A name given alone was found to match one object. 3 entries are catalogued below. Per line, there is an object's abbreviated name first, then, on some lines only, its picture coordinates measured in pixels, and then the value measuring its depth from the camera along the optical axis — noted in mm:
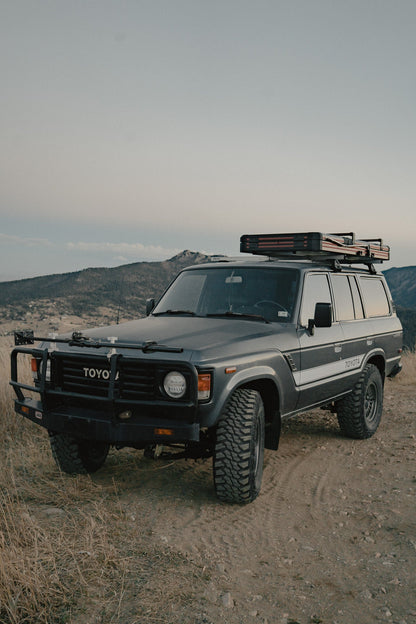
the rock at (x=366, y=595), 3283
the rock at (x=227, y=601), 3139
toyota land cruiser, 4180
